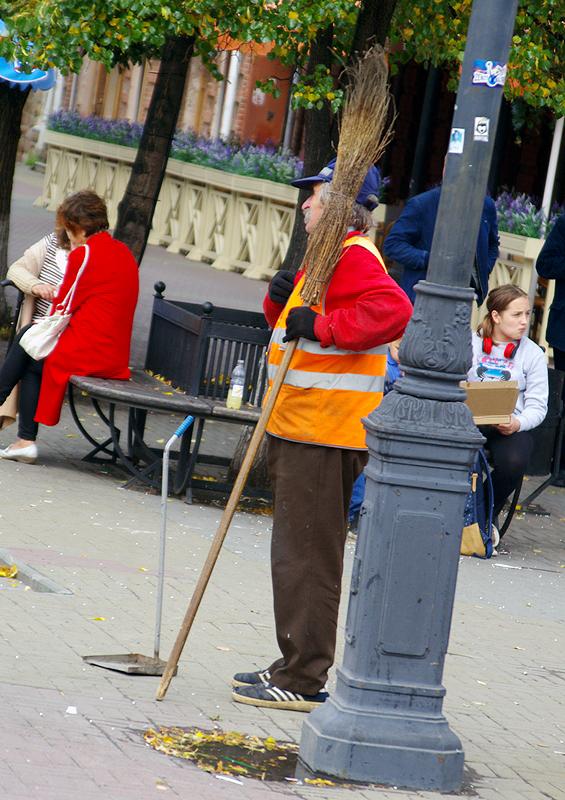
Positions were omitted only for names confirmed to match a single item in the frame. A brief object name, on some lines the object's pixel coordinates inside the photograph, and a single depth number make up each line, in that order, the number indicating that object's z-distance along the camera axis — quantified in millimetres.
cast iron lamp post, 9596
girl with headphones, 17820
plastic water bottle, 17742
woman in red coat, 18505
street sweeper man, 10866
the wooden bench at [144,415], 17554
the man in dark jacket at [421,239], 19472
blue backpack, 17461
